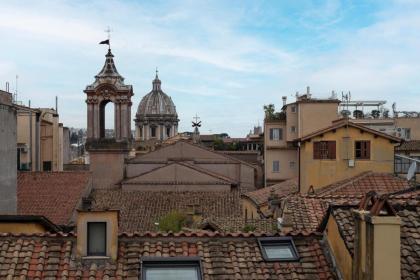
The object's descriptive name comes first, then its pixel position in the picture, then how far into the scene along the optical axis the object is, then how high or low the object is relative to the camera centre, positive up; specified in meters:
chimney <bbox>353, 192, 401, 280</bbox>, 9.21 -1.63
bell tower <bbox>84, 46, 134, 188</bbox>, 46.09 +0.75
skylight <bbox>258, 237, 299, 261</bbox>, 11.67 -2.15
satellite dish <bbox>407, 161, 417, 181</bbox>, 20.27 -1.14
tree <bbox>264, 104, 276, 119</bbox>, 51.00 +2.11
